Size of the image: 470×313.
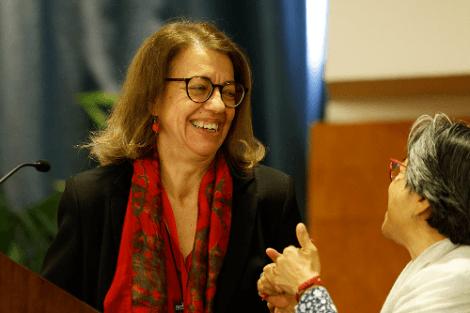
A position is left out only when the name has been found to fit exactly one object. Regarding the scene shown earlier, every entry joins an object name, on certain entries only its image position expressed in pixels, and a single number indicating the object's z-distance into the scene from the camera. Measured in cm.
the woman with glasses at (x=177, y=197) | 374
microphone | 380
